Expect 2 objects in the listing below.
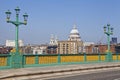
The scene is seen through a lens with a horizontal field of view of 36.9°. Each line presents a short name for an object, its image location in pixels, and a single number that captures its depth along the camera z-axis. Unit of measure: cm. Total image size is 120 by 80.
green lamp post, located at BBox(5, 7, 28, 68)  1450
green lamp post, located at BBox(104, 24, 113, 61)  2308
